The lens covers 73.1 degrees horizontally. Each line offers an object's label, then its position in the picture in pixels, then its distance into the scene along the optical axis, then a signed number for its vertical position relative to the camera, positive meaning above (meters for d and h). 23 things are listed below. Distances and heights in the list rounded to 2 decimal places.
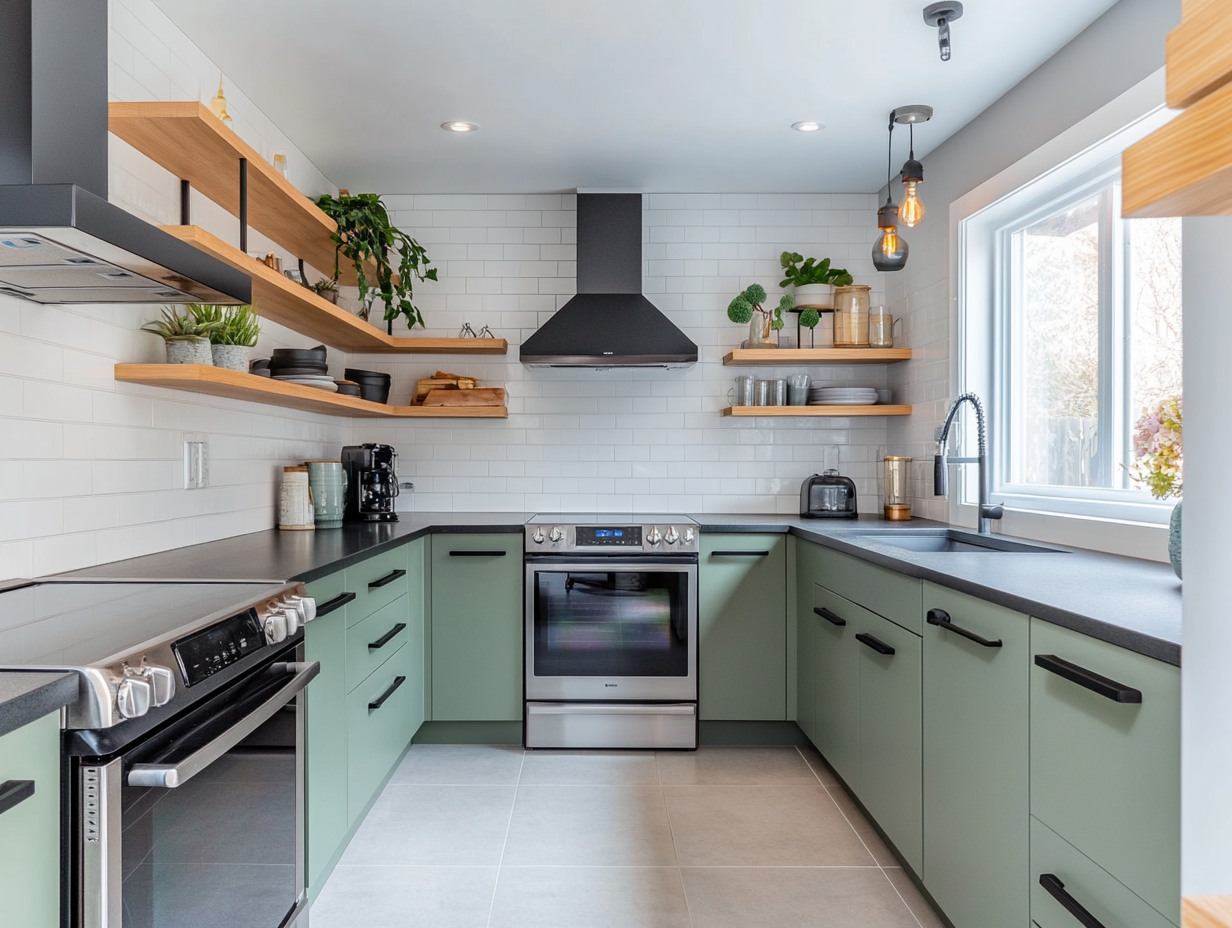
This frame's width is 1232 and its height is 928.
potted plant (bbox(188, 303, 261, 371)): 2.32 +0.37
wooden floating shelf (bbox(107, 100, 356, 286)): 2.00 +0.84
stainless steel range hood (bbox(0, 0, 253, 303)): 1.28 +0.50
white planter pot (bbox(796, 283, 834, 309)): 4.05 +0.84
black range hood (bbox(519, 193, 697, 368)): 3.63 +0.69
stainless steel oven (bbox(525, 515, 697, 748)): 3.34 -0.68
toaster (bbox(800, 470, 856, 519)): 3.71 -0.13
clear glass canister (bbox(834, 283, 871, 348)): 3.85 +0.71
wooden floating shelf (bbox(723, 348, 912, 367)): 3.75 +0.51
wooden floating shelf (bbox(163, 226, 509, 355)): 2.11 +0.54
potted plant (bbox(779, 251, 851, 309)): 3.92 +0.90
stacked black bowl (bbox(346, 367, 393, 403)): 3.68 +0.37
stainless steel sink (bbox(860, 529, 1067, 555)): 2.78 -0.26
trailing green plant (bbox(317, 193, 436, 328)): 3.12 +0.87
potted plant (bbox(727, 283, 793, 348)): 3.79 +0.71
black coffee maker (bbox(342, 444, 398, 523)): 3.52 -0.07
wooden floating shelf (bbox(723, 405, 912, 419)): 3.75 +0.26
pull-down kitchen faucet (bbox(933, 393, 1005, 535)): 2.85 -0.01
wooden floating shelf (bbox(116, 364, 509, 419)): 2.12 +0.23
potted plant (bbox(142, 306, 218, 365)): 2.20 +0.34
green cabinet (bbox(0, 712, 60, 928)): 0.98 -0.46
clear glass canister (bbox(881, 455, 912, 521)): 3.68 -0.06
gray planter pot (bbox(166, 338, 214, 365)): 2.20 +0.30
